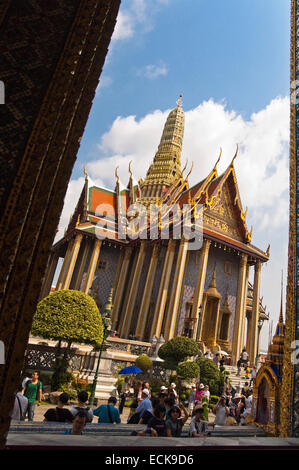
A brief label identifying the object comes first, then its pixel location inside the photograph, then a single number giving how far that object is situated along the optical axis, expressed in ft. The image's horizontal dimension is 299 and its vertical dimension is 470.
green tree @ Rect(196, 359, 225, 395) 41.42
